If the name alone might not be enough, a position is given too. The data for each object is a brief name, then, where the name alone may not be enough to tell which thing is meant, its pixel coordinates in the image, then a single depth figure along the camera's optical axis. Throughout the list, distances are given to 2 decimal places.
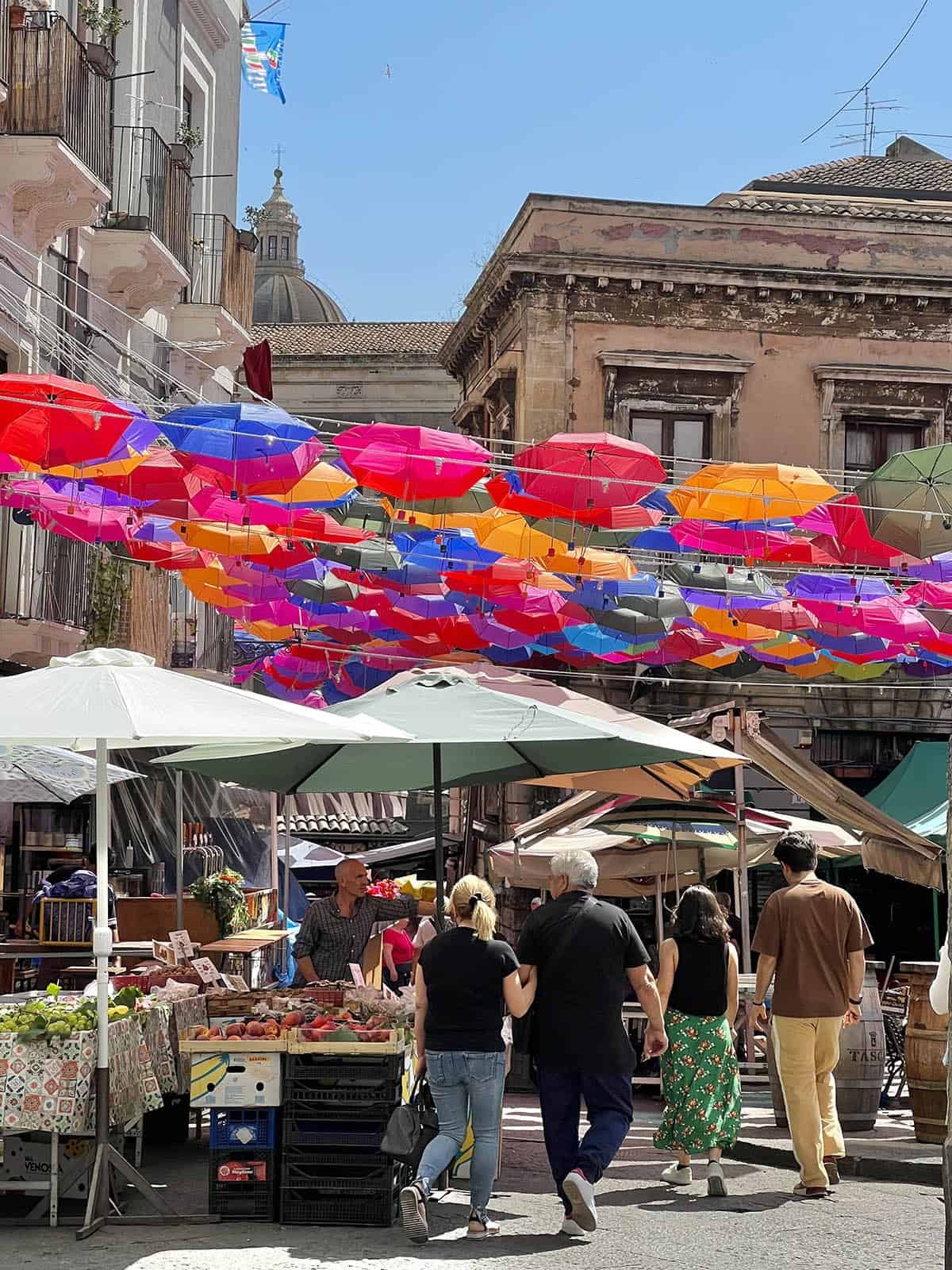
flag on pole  25.86
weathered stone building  28.55
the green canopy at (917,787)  25.69
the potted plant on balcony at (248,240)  24.55
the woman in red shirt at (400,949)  17.25
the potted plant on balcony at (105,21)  18.66
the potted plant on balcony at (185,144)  21.09
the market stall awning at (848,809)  15.64
